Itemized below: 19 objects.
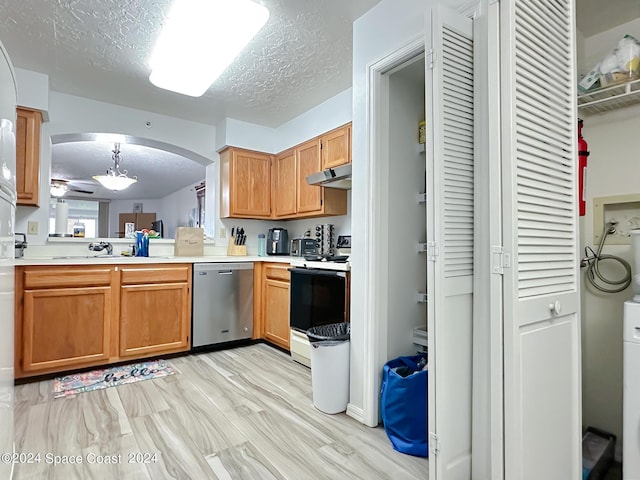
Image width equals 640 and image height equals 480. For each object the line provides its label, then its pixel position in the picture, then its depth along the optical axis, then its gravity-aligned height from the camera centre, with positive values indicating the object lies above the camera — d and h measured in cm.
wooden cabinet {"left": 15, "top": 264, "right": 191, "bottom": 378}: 255 -58
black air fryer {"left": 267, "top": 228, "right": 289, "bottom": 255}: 406 +0
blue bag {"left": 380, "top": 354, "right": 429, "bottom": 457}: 170 -83
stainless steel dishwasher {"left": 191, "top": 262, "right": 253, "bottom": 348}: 325 -58
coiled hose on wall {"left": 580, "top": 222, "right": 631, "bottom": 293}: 179 -13
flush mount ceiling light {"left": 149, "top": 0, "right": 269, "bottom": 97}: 194 +123
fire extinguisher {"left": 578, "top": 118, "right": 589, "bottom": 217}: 177 +39
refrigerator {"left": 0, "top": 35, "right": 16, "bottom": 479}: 108 +1
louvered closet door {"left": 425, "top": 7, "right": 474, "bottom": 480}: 136 +2
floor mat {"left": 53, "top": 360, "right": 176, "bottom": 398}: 245 -101
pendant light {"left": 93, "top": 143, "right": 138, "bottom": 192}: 485 +86
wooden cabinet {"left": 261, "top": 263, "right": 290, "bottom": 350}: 324 -59
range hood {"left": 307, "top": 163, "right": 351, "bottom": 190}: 280 +53
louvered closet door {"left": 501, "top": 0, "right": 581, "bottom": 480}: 120 +0
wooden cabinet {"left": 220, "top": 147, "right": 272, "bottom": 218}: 386 +64
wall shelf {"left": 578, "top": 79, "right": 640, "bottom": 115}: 162 +70
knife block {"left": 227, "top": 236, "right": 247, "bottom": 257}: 397 -8
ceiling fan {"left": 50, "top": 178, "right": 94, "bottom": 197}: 580 +97
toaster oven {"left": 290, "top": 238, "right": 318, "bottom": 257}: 340 -5
